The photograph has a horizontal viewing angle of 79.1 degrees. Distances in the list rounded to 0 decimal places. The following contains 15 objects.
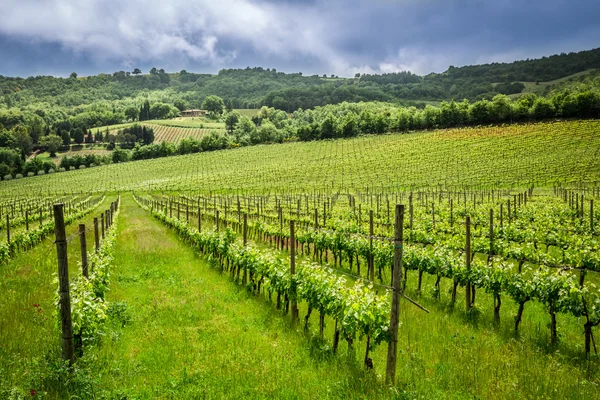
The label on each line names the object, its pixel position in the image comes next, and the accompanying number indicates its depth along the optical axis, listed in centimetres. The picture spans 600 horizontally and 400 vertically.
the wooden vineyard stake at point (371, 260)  1178
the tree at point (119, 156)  12562
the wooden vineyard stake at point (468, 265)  968
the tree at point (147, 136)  15700
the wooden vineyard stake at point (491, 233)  1140
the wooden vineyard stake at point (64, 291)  627
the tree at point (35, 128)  15339
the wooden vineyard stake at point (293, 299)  951
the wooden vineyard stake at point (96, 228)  1291
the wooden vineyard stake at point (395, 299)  639
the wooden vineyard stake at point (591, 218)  1588
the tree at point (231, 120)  18725
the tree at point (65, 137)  14625
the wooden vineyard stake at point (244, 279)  1304
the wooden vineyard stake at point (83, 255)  908
